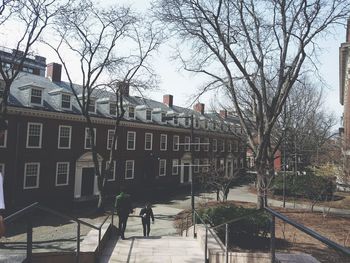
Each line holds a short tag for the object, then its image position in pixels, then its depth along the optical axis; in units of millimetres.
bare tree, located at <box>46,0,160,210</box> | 21922
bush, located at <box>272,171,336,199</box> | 22484
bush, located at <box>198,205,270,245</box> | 10617
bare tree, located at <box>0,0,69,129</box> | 16250
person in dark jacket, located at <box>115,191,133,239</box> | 12320
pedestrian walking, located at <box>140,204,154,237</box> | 14383
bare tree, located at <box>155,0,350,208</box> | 16953
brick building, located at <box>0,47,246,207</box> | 23547
